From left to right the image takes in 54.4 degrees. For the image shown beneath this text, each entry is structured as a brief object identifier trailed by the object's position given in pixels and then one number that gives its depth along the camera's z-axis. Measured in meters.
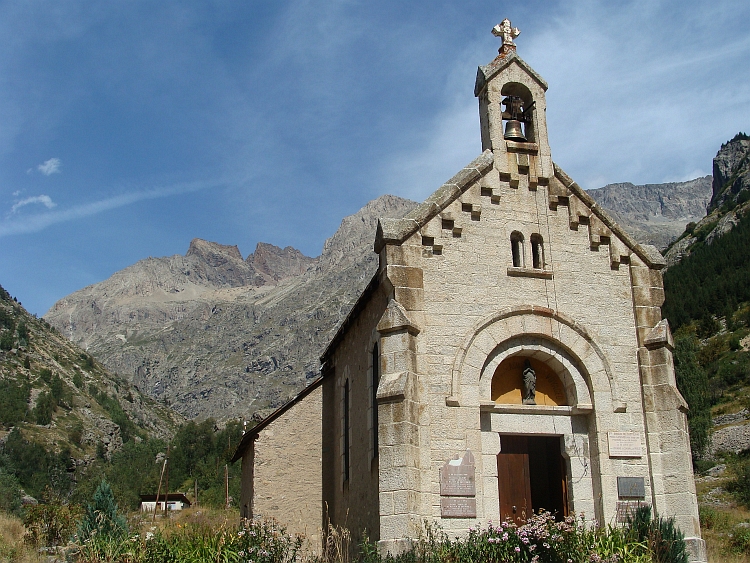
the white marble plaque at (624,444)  14.58
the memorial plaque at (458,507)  13.37
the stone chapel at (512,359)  13.70
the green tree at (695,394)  49.66
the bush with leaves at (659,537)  12.96
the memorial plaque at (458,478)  13.52
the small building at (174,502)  48.58
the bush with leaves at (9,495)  32.75
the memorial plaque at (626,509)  14.09
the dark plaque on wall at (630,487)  14.38
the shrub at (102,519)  13.71
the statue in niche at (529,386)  15.10
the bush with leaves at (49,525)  18.11
